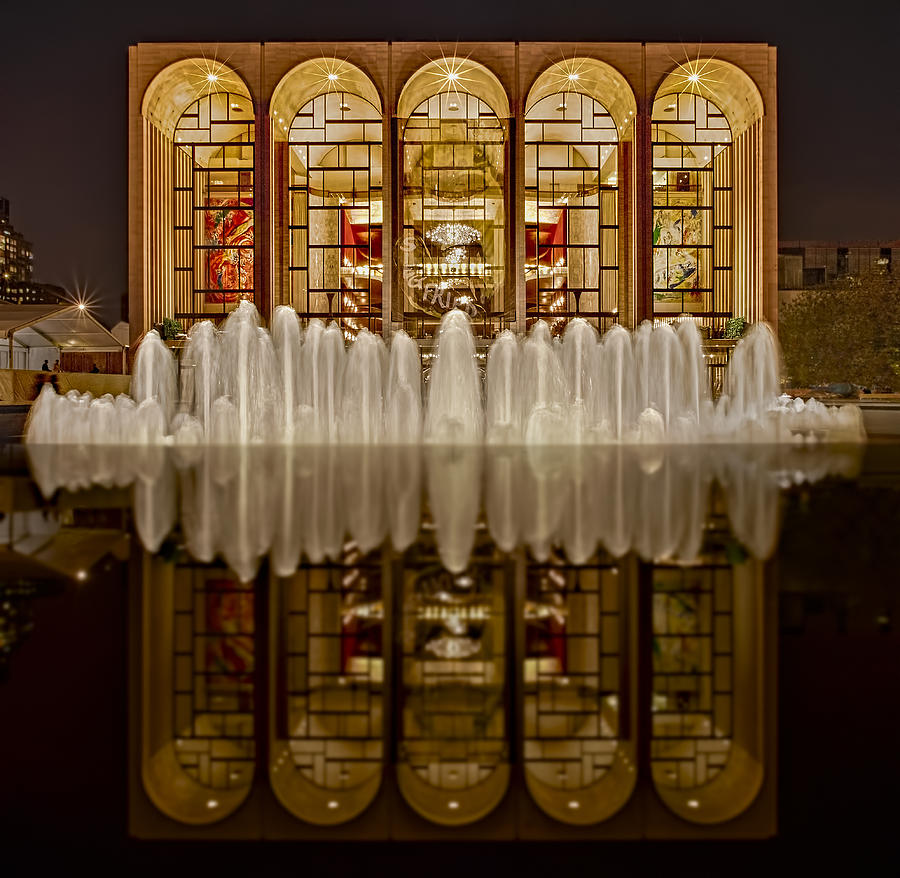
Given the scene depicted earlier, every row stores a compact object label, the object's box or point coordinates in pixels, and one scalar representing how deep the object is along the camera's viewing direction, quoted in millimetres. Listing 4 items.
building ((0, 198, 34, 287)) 117275
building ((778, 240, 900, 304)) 52812
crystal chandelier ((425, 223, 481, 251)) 22203
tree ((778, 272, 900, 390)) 33250
